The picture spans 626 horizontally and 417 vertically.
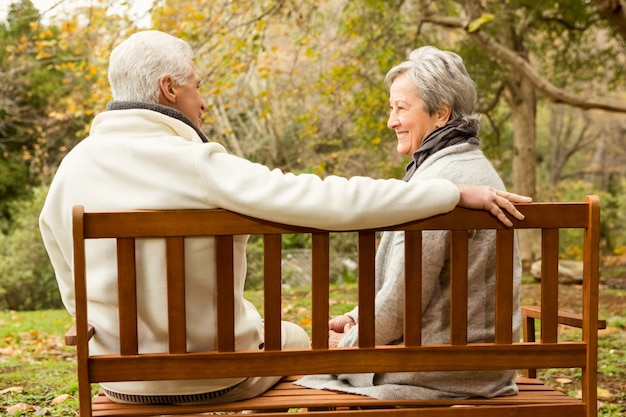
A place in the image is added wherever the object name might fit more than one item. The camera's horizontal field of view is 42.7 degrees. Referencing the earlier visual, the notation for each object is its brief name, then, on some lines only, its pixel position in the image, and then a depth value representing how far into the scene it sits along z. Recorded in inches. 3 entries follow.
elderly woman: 105.4
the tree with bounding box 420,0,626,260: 468.4
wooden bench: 91.4
